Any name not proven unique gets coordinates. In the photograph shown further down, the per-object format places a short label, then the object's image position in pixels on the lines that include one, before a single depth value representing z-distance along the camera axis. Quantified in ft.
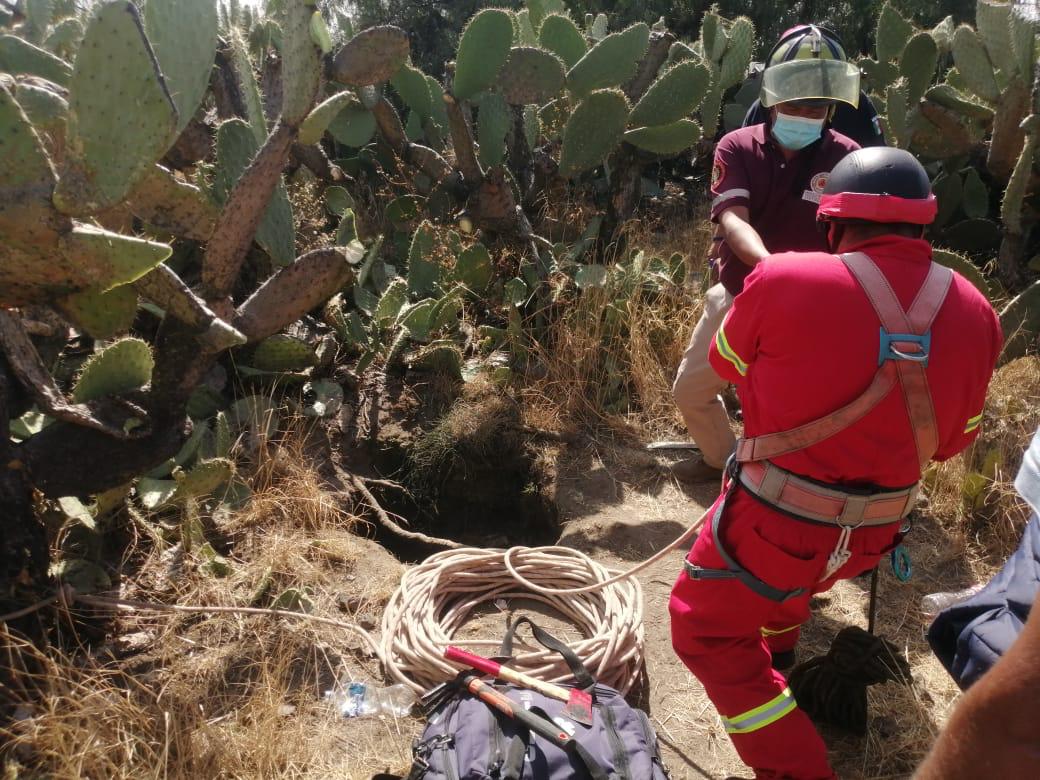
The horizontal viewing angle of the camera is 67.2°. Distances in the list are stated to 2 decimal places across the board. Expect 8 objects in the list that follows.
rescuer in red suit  5.48
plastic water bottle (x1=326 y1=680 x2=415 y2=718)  7.60
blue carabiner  6.76
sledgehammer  6.45
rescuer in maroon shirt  8.73
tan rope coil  7.88
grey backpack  5.85
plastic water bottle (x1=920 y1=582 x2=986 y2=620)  8.81
